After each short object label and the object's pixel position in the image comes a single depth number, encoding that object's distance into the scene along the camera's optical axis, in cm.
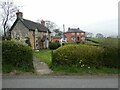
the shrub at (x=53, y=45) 1982
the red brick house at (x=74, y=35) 3700
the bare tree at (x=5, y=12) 1602
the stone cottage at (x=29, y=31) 1694
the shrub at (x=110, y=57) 575
